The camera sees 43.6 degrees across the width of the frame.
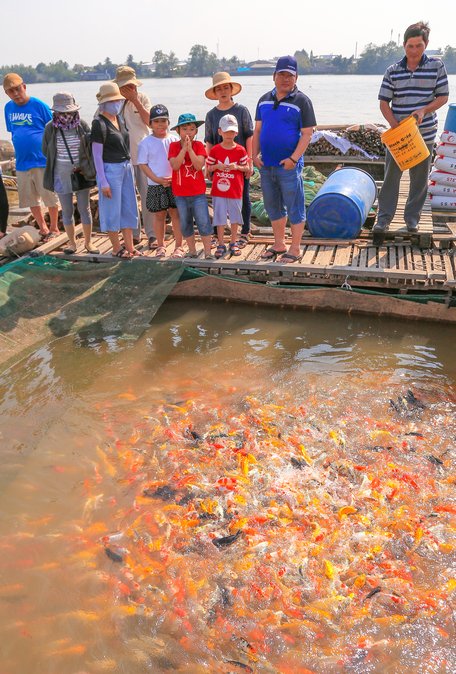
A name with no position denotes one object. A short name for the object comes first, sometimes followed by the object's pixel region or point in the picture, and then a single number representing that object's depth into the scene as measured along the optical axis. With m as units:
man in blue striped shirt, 6.33
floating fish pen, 3.27
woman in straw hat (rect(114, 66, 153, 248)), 6.70
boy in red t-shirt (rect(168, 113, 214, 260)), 6.38
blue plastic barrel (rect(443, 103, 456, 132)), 7.86
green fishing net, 5.82
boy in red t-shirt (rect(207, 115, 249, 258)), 6.48
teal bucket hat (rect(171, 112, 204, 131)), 6.29
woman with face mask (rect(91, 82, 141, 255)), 6.31
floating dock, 6.68
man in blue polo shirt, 6.20
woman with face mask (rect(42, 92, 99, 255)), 6.50
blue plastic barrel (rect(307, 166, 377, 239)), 7.52
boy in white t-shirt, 6.51
